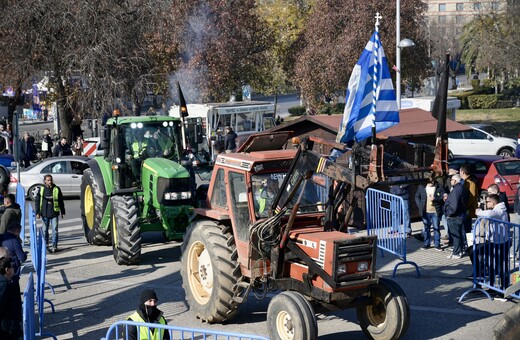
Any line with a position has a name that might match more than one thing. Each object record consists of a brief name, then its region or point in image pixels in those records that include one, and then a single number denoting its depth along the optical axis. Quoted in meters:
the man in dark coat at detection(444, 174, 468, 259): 14.82
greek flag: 9.70
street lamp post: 25.17
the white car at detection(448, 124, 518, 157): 31.42
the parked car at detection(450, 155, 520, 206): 20.34
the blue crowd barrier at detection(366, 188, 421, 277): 14.35
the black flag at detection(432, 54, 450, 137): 9.12
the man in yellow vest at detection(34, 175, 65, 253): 16.52
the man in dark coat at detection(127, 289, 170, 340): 8.21
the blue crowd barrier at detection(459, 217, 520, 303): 12.11
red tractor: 9.77
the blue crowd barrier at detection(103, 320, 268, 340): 7.07
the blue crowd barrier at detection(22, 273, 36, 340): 8.98
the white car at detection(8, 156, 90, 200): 24.25
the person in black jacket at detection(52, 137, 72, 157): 30.86
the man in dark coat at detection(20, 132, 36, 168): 31.89
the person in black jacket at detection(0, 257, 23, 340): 8.55
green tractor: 14.90
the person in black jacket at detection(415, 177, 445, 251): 16.03
